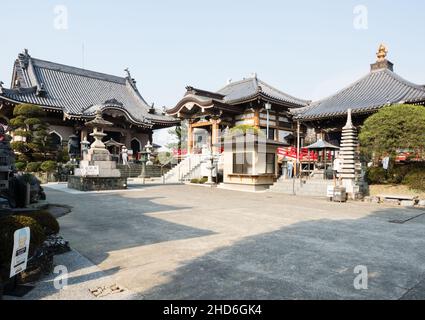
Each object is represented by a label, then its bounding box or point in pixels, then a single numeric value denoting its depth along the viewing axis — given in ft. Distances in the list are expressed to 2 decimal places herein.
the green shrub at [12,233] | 11.36
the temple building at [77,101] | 91.53
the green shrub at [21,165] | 71.11
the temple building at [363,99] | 65.62
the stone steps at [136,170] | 94.79
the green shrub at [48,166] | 71.41
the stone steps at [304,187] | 53.67
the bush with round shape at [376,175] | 51.26
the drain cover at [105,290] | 11.14
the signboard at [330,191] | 44.52
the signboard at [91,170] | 53.01
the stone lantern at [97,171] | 52.49
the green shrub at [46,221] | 15.33
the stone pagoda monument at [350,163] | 46.97
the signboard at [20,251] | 10.83
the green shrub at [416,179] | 44.73
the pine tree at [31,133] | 72.79
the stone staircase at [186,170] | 82.43
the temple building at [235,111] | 86.38
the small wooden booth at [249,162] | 62.03
